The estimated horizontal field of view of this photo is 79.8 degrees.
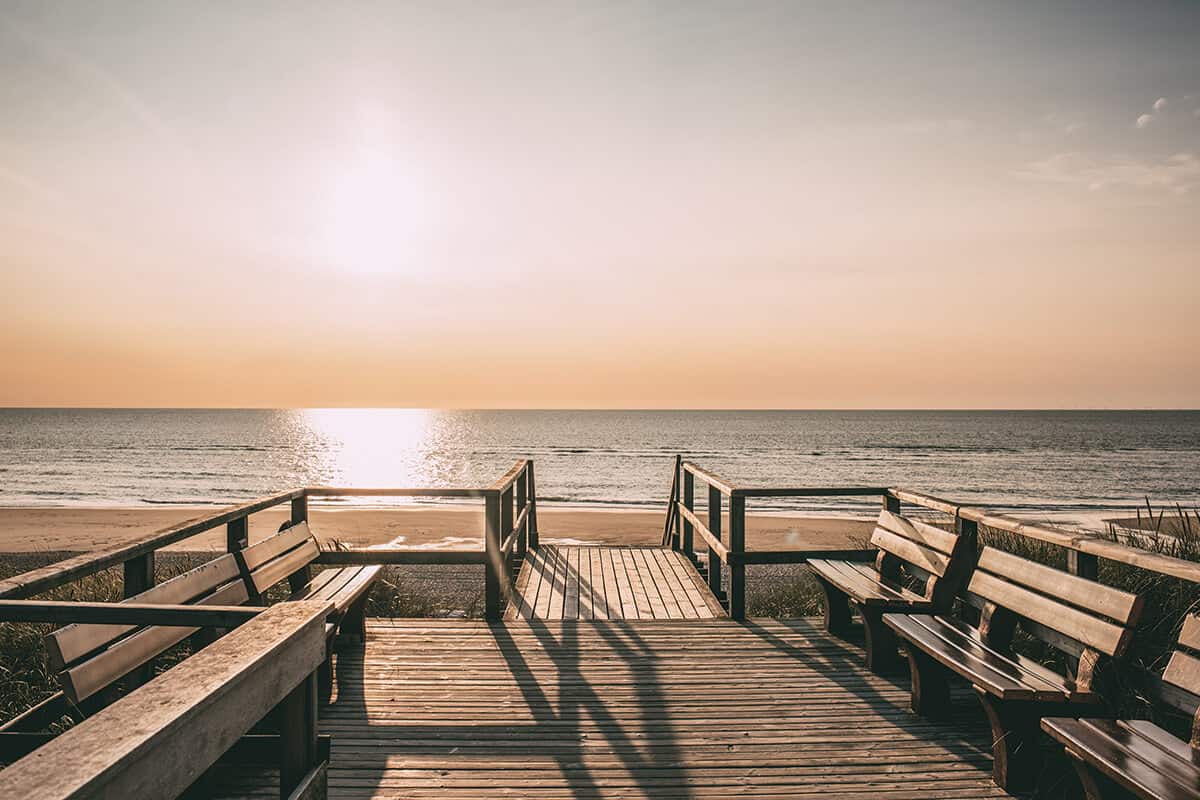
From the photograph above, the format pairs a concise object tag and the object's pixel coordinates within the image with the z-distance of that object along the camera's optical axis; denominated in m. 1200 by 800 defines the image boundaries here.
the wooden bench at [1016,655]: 3.10
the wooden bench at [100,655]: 2.39
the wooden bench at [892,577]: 4.39
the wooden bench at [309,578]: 4.20
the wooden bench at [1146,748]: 2.37
